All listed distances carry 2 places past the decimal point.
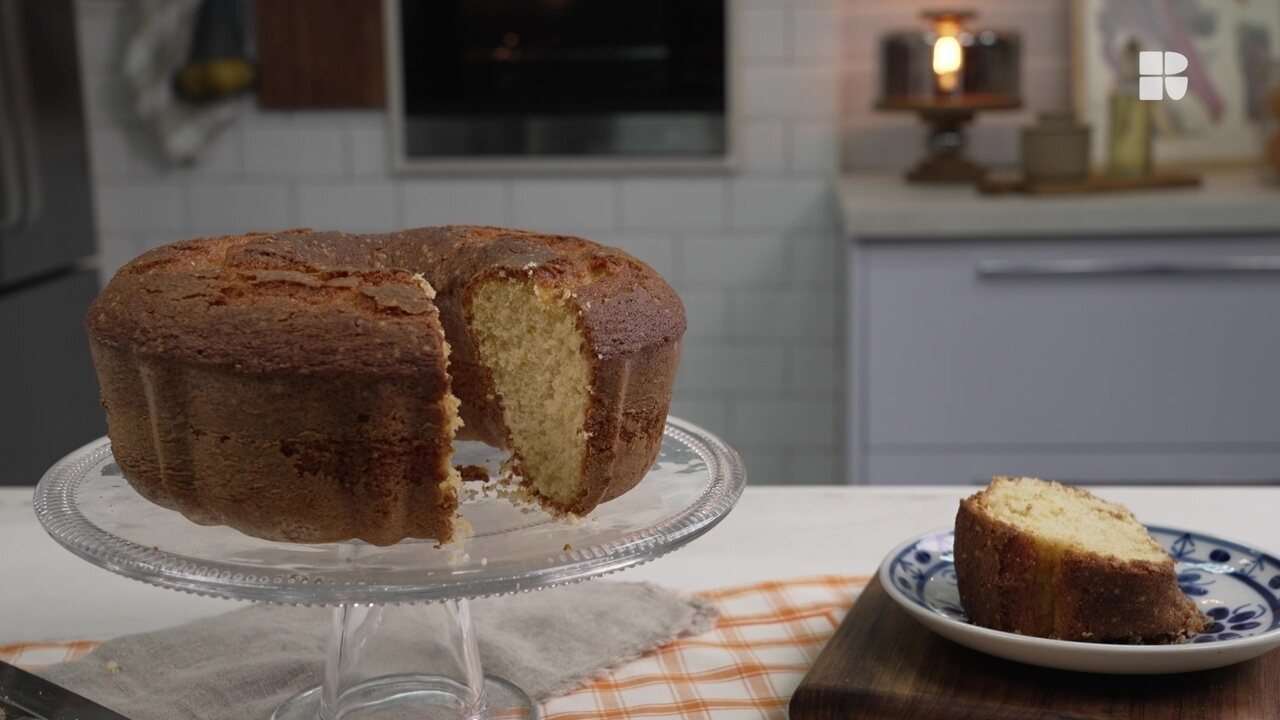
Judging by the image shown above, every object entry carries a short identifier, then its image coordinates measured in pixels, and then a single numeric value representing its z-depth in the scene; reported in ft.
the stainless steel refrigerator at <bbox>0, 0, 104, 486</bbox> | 6.68
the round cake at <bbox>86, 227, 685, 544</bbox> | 2.81
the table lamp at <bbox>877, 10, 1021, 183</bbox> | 8.90
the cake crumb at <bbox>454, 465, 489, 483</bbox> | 3.35
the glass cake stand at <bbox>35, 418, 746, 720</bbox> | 2.56
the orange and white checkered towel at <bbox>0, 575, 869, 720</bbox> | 3.02
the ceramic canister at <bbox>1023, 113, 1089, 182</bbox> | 8.23
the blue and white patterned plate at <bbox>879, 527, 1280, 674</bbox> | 2.74
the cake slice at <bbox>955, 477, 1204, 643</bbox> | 2.88
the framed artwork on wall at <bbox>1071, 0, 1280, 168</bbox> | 9.32
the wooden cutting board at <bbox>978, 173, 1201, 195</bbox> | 8.02
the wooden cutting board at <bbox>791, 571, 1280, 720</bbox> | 2.71
